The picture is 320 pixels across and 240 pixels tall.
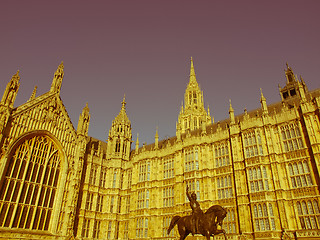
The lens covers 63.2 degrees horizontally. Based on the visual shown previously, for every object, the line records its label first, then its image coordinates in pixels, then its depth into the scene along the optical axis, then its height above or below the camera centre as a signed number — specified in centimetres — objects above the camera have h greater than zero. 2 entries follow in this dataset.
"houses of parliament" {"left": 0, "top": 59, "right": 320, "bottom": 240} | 2847 +818
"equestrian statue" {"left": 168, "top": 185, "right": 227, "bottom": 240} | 1734 +145
